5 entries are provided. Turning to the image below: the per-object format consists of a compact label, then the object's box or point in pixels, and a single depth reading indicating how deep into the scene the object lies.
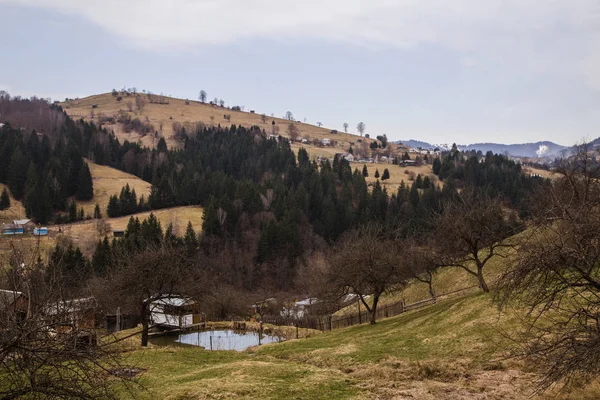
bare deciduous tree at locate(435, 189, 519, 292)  32.09
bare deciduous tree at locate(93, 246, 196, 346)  31.56
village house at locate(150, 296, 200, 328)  46.56
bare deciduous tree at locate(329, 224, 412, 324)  35.12
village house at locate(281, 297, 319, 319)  64.32
